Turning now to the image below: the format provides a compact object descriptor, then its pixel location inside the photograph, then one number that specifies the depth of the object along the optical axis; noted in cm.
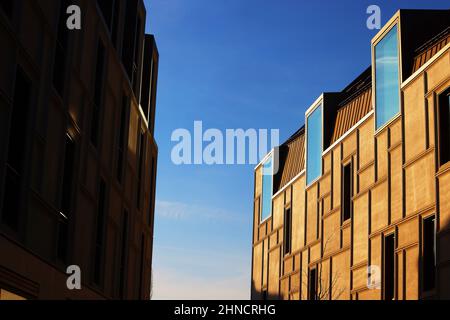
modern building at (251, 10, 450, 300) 2412
